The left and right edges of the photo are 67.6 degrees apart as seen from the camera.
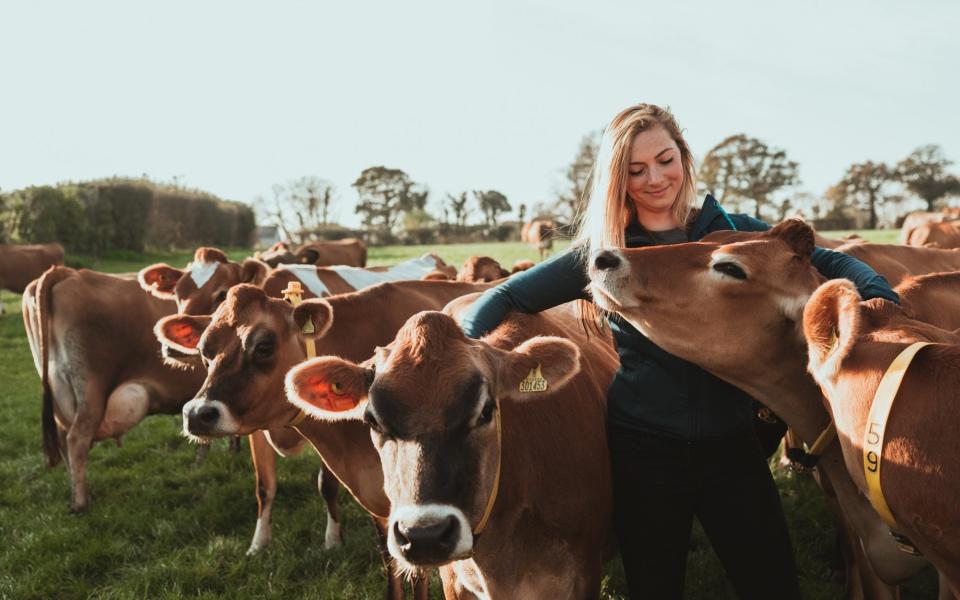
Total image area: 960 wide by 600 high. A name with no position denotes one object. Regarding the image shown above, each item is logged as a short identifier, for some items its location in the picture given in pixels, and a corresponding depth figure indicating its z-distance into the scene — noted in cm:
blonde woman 279
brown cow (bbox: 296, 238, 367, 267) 1861
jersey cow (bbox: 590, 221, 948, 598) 268
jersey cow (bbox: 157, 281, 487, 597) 388
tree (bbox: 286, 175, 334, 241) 5850
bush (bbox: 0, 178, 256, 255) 2595
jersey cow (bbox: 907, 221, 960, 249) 1260
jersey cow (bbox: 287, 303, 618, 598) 224
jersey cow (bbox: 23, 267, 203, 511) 641
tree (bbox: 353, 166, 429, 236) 7294
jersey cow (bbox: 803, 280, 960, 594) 187
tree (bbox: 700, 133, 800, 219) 6253
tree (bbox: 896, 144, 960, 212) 5172
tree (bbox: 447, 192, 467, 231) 6788
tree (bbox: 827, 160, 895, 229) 5438
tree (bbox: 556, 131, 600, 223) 5300
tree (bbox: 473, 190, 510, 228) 6932
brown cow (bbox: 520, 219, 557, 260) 2961
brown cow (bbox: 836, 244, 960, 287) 617
